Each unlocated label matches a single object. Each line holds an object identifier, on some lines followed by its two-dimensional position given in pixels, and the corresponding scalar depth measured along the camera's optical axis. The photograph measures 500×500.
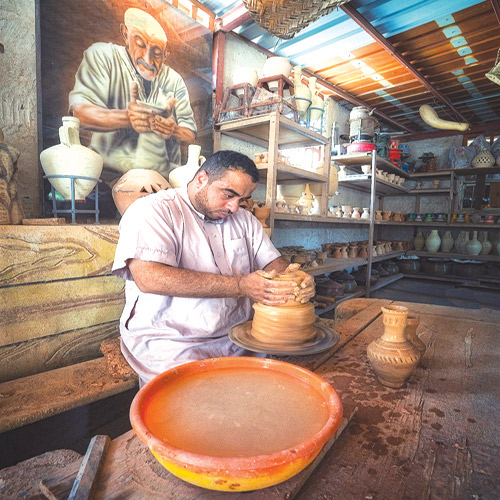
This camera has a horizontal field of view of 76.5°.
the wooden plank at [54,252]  1.64
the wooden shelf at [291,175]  3.24
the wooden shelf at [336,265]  3.86
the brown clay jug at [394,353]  1.02
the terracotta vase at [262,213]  2.97
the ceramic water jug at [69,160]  1.99
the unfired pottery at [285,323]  1.34
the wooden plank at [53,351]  1.71
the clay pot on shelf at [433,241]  7.18
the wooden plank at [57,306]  1.68
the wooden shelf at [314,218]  3.29
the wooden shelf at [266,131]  3.06
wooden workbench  0.64
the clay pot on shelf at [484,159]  6.44
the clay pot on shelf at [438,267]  7.05
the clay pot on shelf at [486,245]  6.75
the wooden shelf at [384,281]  5.73
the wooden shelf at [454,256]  6.57
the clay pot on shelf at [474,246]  6.69
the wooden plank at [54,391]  1.39
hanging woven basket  2.07
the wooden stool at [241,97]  3.13
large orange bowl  0.55
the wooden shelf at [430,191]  7.09
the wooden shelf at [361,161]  5.10
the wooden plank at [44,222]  1.77
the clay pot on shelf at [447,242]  7.12
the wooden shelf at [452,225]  6.54
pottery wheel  1.22
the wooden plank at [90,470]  0.61
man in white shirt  1.49
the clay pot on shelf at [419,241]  7.42
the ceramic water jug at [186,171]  2.65
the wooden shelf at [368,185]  5.34
